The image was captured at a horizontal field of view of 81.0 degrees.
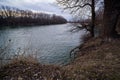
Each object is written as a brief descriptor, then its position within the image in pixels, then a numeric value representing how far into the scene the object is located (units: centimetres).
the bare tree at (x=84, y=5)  654
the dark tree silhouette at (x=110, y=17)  458
